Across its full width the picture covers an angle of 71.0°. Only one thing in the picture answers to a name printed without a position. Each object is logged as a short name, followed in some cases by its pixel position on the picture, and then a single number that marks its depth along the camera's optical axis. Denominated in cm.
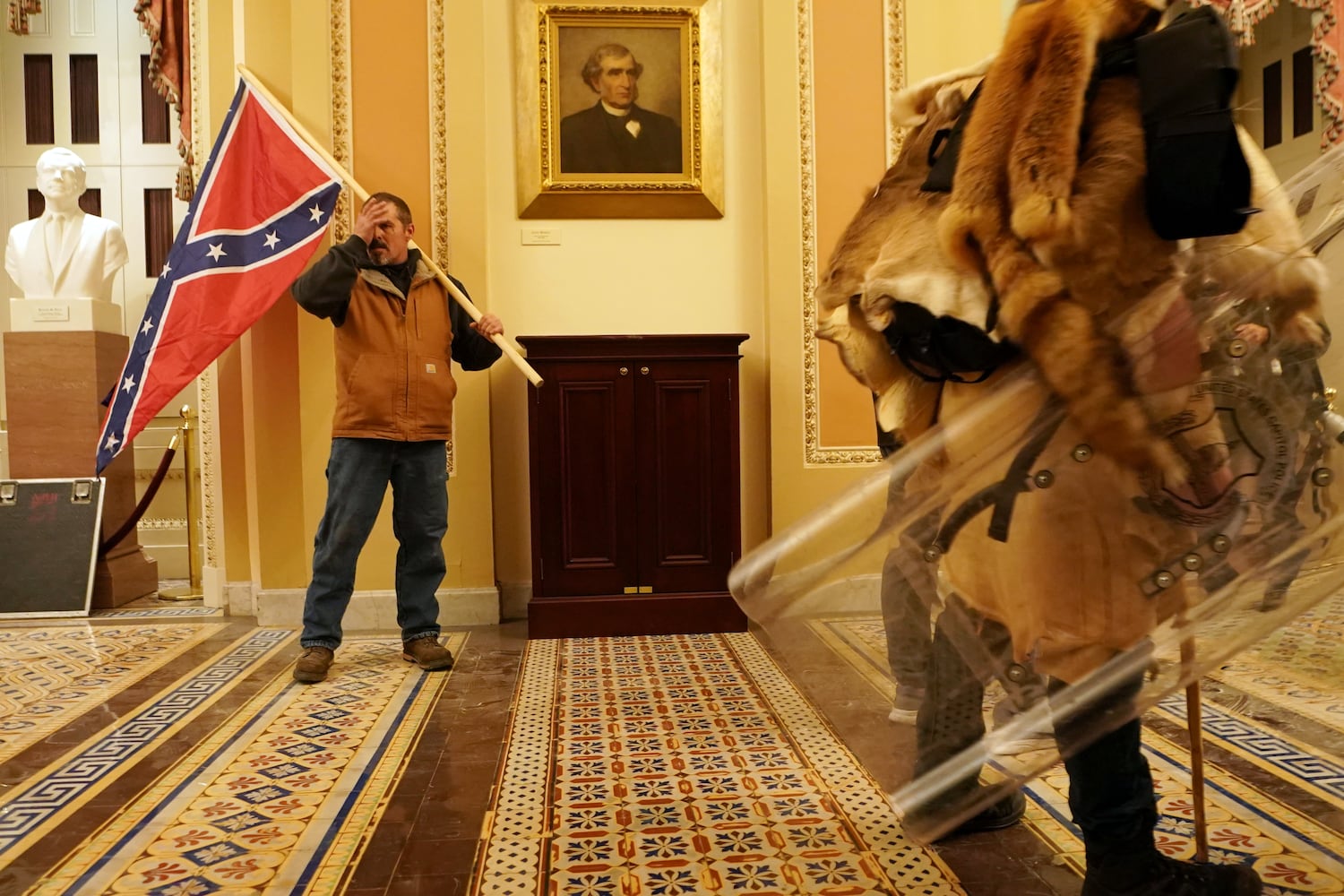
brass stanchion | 457
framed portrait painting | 415
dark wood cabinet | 371
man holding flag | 305
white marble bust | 461
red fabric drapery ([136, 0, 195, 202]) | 438
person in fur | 103
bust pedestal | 452
